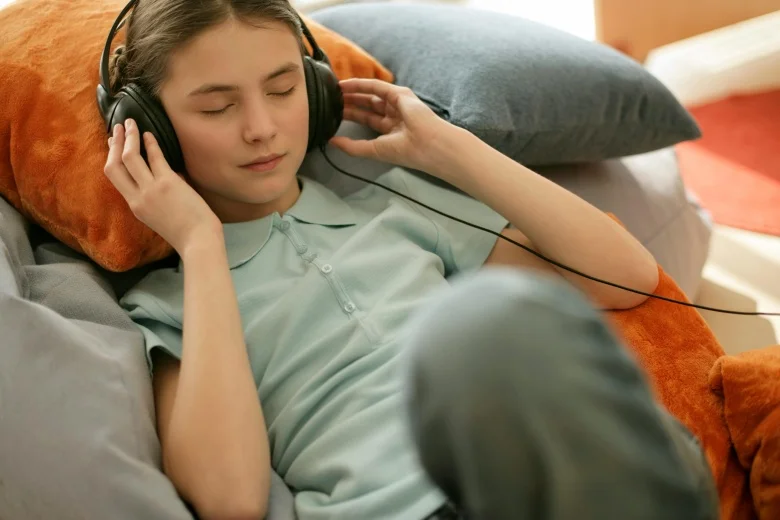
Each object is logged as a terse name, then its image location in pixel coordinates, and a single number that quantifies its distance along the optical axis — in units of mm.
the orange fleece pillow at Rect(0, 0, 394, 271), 972
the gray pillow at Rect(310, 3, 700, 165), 1176
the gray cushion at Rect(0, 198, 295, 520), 699
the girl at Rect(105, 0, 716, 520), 797
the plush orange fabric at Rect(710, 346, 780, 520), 798
